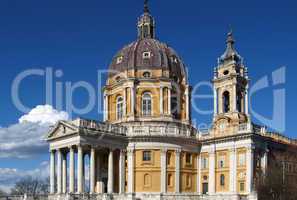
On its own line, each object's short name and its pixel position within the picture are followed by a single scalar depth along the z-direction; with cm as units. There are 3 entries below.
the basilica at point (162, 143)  5928
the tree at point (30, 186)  10775
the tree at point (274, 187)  5384
